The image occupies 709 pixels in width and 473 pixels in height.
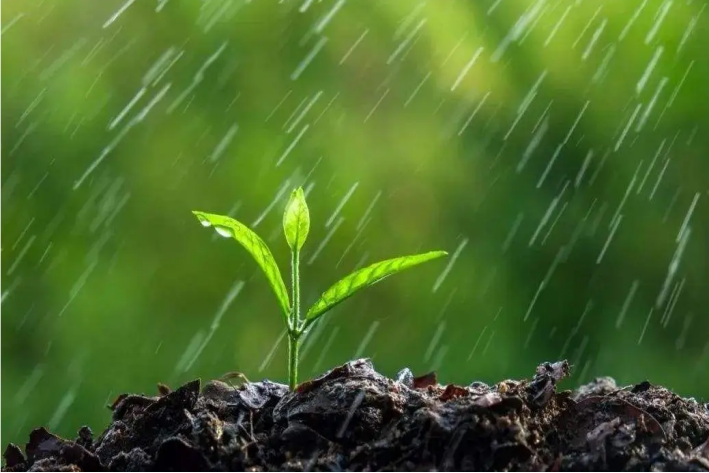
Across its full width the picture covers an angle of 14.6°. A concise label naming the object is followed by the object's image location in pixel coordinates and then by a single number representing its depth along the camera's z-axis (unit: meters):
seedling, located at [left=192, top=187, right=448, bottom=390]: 0.82
